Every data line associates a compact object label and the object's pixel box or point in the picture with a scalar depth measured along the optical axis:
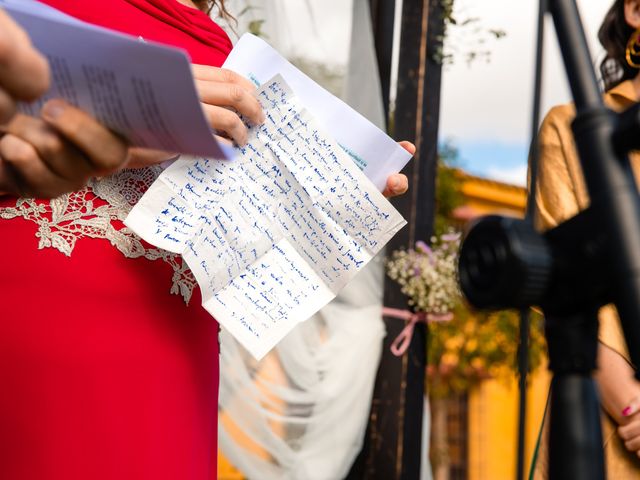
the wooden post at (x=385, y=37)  2.59
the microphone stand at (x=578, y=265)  0.56
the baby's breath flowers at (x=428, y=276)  2.39
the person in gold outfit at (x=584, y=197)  1.45
